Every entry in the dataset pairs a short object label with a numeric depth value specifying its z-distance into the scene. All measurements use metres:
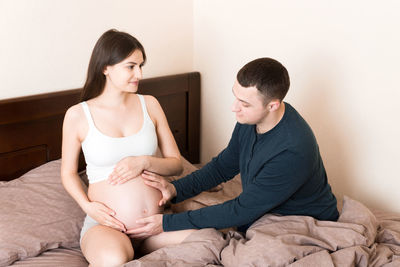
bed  1.53
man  1.60
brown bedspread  1.49
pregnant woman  1.72
